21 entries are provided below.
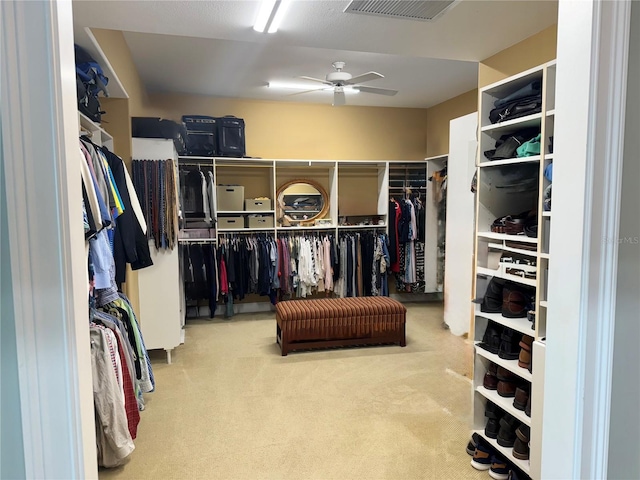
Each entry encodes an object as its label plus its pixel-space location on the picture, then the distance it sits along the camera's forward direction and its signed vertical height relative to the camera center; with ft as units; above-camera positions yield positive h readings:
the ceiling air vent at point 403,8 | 6.93 +3.47
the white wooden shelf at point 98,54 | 7.86 +3.30
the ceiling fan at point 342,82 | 12.74 +4.17
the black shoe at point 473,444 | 8.13 -4.61
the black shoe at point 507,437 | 7.50 -4.08
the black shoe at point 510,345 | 7.59 -2.46
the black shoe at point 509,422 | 7.52 -3.83
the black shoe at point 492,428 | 7.82 -4.09
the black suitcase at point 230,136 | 16.83 +3.08
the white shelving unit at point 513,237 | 6.54 -0.48
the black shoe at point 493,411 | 7.92 -3.85
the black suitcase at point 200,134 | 16.44 +3.10
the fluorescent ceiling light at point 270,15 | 7.16 +3.56
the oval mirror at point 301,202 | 19.13 +0.44
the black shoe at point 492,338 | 7.91 -2.45
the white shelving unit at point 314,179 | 17.81 +1.44
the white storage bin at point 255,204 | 18.01 +0.33
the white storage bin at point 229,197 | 17.66 +0.63
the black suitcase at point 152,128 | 12.33 +2.54
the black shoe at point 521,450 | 7.09 -4.10
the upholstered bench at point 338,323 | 13.56 -3.71
